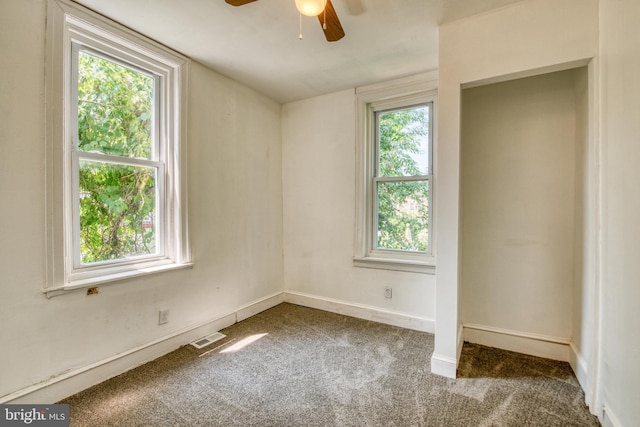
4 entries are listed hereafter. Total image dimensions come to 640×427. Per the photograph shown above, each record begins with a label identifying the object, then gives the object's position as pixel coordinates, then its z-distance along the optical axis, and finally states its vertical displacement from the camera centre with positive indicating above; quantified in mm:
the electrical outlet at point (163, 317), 2306 -869
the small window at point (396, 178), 2857 +332
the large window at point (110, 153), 1765 +416
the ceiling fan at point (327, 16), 1275 +1033
